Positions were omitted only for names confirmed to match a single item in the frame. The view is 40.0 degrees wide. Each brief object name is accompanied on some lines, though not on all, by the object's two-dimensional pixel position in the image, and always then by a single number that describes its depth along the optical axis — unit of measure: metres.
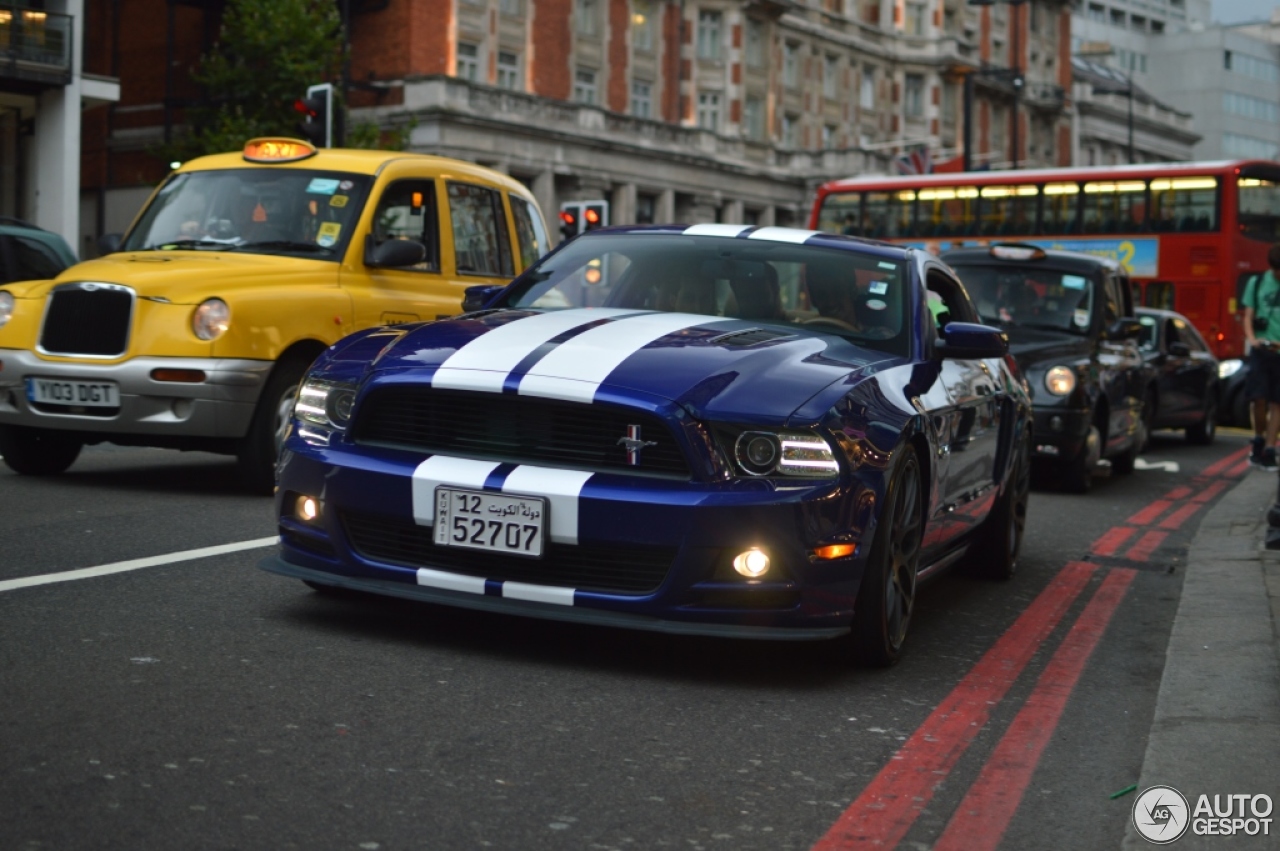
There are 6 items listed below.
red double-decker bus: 27.52
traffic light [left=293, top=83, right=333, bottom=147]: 20.69
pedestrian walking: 13.55
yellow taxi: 9.16
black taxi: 13.12
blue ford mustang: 5.07
